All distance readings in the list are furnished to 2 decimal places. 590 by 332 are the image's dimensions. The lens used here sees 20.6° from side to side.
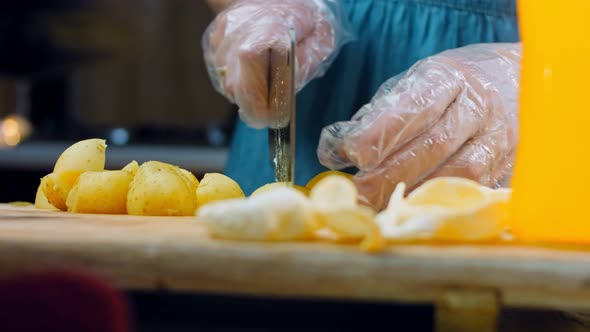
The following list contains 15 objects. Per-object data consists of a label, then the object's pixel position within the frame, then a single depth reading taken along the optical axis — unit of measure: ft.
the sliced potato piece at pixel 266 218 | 2.61
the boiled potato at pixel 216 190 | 3.29
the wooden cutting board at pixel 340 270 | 2.54
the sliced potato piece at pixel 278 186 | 3.21
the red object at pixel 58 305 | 2.33
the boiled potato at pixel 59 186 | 3.32
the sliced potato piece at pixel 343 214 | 2.58
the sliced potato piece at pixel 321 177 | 3.31
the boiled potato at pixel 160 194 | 3.16
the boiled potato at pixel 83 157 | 3.39
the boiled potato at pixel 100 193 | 3.22
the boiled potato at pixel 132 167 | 3.45
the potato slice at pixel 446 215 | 2.65
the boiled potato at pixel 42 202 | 3.47
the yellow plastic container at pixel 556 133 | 2.70
